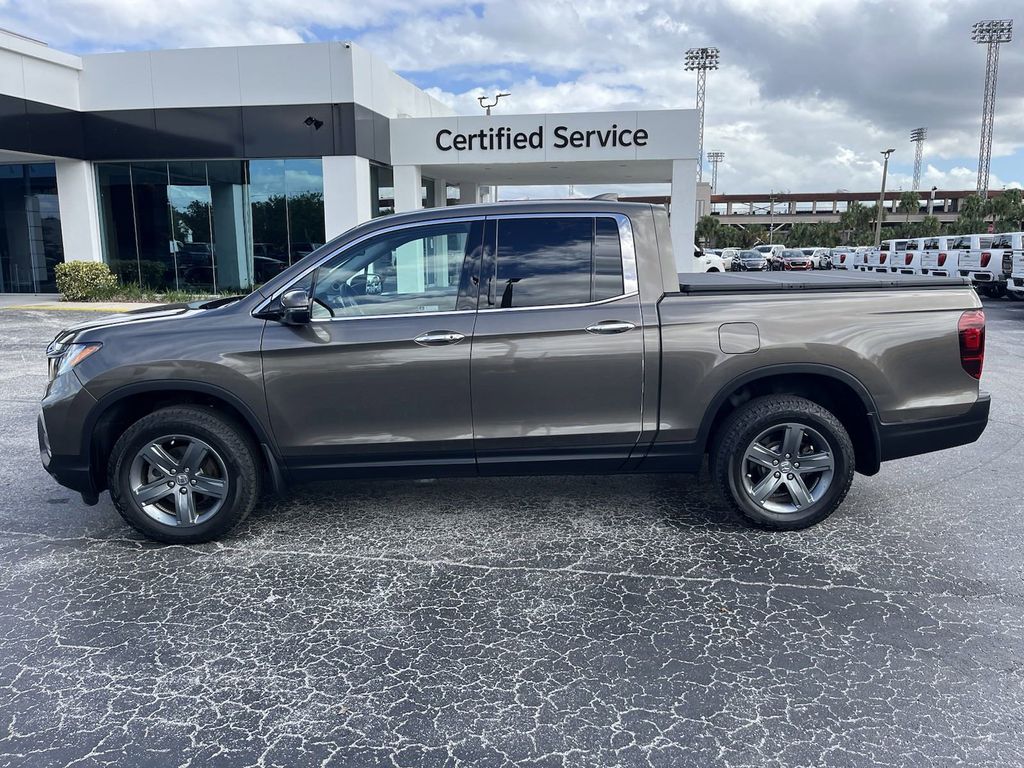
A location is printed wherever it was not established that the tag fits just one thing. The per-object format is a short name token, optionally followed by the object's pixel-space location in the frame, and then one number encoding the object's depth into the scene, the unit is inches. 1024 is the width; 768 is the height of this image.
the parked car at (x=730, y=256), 1602.2
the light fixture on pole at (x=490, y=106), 1199.6
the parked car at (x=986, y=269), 829.2
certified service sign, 762.2
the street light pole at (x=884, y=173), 2645.2
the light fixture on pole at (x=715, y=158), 4544.8
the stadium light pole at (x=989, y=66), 2748.5
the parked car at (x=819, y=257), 1770.4
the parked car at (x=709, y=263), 1162.4
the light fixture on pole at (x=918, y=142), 3762.3
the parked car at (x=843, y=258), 1508.6
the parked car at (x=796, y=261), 1596.9
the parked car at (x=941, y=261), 917.8
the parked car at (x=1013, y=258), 735.7
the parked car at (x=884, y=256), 1150.3
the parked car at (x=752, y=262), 1604.8
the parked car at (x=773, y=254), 1643.0
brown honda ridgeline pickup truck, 167.3
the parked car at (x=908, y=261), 1035.9
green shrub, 777.6
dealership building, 736.3
